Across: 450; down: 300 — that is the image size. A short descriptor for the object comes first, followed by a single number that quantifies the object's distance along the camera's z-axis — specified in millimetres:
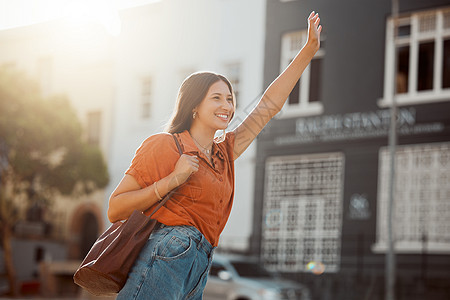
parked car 11039
